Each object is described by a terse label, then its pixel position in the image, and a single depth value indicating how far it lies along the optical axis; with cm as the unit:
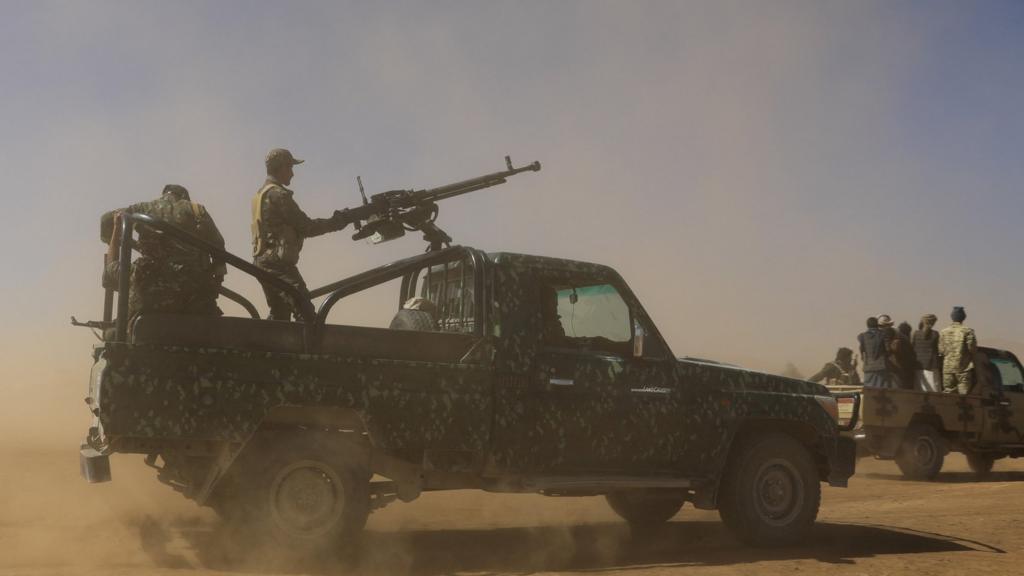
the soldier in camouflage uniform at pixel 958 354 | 1377
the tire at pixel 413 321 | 683
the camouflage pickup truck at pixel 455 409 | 575
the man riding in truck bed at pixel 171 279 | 623
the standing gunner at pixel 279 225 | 740
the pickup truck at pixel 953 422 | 1245
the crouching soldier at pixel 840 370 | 2030
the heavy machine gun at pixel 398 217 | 927
